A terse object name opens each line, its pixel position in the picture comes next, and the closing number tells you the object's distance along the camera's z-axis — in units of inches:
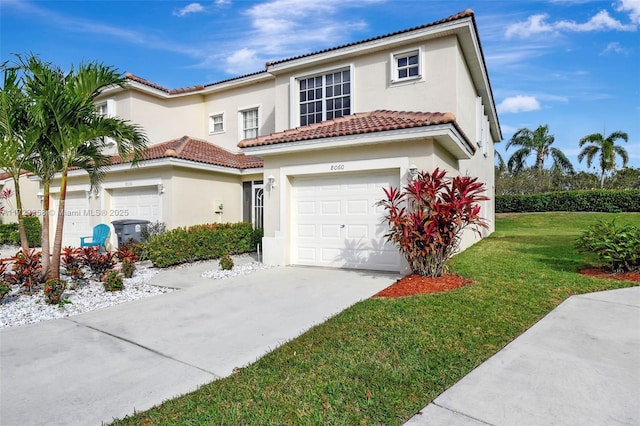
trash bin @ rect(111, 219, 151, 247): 508.1
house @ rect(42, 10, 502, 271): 381.7
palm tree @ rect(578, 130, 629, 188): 1359.5
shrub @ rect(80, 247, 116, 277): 357.7
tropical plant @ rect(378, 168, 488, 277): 300.8
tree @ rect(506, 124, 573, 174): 1363.2
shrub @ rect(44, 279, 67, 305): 267.9
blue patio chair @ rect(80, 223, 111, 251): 549.3
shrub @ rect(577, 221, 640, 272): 307.9
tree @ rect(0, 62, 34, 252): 296.8
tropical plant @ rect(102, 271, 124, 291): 310.8
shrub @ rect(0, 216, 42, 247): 693.3
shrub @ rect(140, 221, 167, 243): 514.6
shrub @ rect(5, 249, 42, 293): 298.0
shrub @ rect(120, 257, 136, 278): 361.7
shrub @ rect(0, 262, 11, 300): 267.1
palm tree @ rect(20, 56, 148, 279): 295.7
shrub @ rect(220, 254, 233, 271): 393.4
